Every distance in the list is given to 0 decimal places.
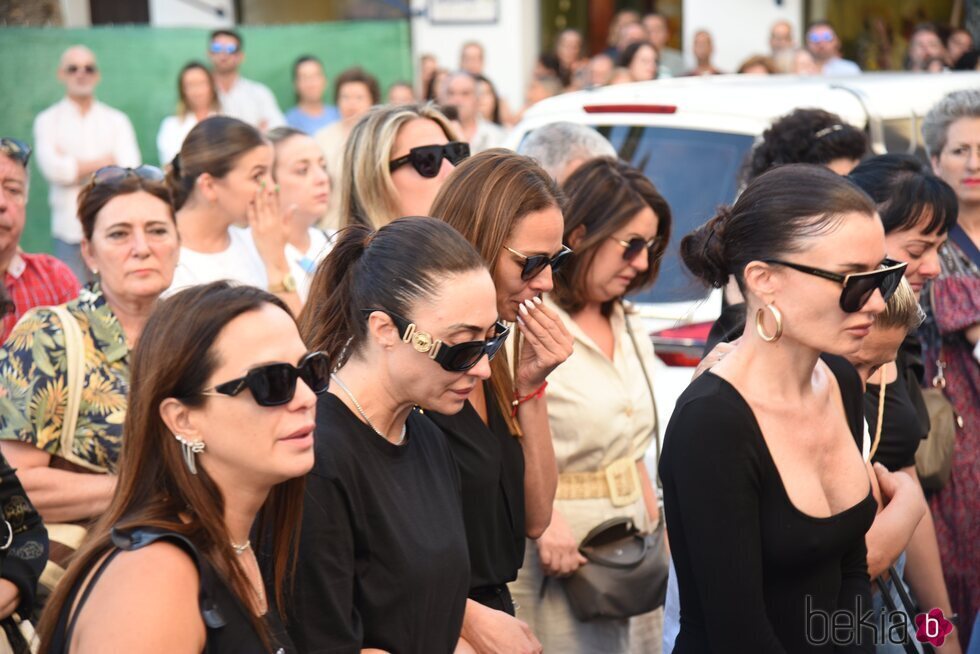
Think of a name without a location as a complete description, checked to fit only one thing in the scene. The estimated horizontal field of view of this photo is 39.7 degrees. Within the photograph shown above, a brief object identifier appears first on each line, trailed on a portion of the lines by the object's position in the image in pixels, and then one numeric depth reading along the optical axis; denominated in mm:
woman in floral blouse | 3895
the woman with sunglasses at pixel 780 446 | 3021
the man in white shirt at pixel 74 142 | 10820
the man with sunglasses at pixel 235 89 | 12430
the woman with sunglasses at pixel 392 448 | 2852
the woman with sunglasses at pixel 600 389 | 4309
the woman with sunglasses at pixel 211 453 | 2455
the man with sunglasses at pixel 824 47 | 13789
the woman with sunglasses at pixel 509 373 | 3479
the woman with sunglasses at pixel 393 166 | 4668
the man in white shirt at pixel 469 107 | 11141
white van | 5648
